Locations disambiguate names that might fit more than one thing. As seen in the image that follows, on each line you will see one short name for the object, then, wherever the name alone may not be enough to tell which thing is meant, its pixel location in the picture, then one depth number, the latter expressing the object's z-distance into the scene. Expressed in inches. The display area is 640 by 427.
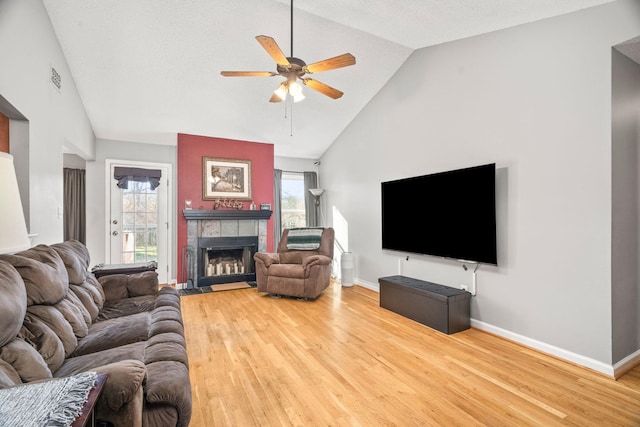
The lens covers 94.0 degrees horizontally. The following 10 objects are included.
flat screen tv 120.9
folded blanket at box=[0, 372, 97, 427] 29.0
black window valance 200.1
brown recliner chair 168.6
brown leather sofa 45.7
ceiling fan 96.4
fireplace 206.8
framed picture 211.0
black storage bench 122.9
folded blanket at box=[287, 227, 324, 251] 195.8
